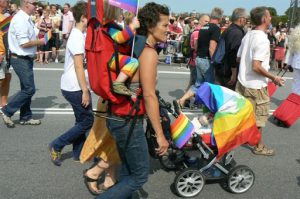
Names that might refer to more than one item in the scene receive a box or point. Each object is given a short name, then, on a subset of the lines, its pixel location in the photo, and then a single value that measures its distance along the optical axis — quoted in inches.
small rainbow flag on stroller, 150.6
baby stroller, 158.2
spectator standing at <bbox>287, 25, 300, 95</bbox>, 261.1
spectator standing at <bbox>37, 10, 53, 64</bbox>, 522.9
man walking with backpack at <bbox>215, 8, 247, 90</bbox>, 249.6
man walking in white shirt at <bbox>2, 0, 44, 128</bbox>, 228.2
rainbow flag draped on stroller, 154.7
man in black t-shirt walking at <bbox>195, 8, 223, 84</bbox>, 288.5
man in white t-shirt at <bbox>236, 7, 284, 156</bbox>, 195.9
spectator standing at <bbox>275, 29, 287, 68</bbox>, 586.3
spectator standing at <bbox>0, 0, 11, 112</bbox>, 243.2
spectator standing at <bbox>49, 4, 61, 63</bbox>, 560.7
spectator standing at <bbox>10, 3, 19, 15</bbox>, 579.0
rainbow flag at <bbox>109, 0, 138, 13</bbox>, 114.3
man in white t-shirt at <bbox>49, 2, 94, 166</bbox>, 171.9
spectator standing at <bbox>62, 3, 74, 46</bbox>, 581.4
